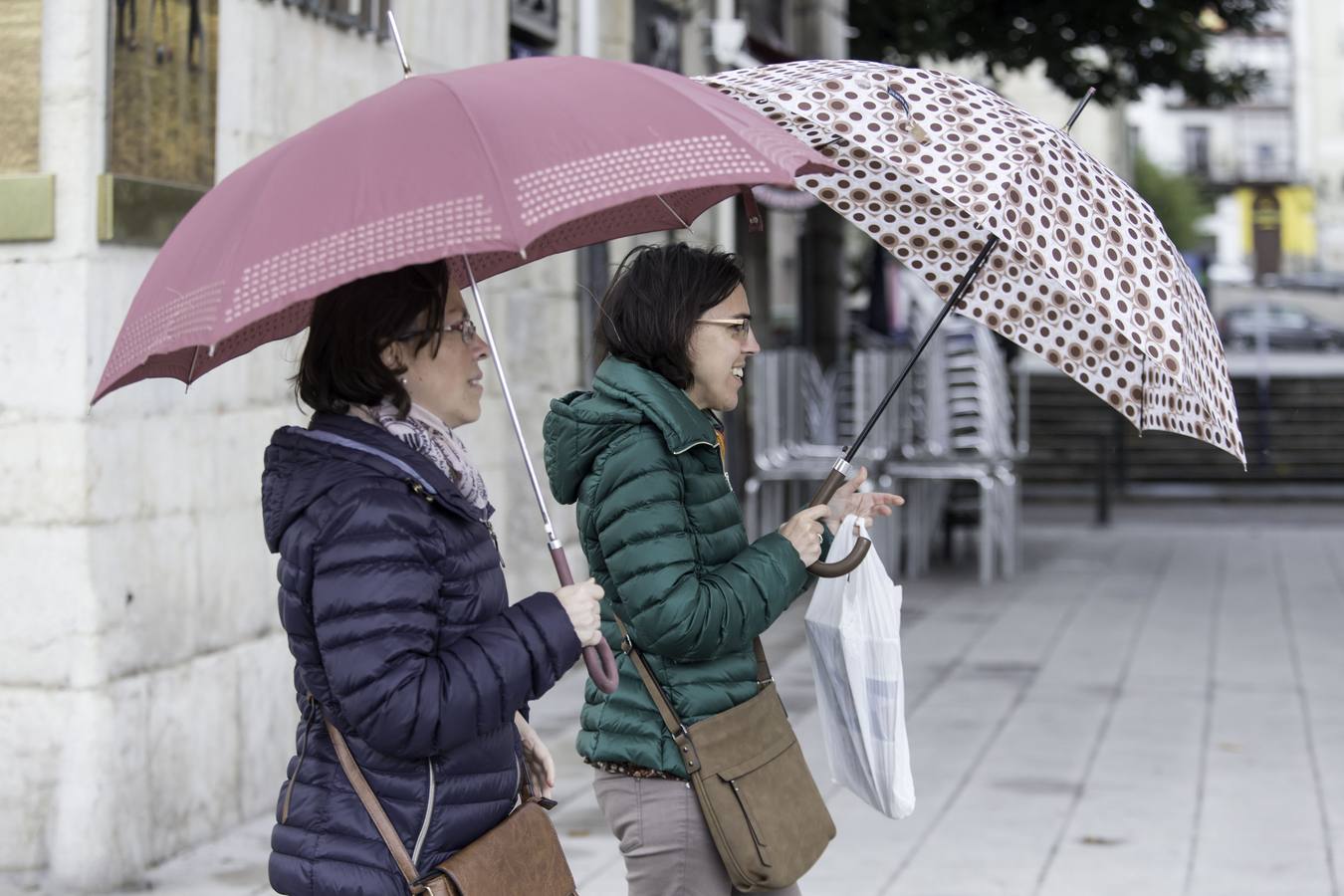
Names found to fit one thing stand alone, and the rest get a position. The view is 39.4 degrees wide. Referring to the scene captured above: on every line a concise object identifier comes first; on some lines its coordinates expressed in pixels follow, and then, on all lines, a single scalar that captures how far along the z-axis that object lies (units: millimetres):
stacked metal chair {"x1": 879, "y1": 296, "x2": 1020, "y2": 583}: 12312
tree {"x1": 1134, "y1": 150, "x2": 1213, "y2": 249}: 59219
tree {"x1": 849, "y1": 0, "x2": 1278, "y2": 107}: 15172
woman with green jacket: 2924
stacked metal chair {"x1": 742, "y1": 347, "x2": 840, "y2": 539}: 11734
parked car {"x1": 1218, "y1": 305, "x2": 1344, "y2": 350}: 40844
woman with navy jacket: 2338
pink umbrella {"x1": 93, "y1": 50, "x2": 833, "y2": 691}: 2277
